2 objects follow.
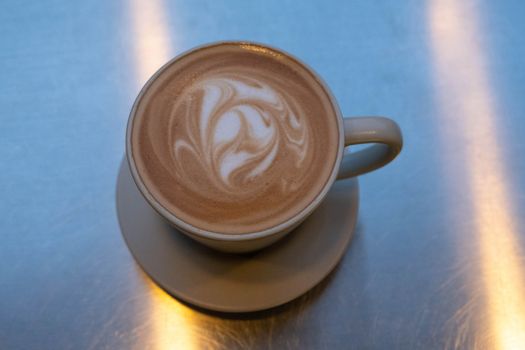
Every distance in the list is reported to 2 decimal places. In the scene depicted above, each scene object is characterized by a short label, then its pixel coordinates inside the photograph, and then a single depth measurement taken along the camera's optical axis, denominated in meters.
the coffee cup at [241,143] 0.45
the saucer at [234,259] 0.48
